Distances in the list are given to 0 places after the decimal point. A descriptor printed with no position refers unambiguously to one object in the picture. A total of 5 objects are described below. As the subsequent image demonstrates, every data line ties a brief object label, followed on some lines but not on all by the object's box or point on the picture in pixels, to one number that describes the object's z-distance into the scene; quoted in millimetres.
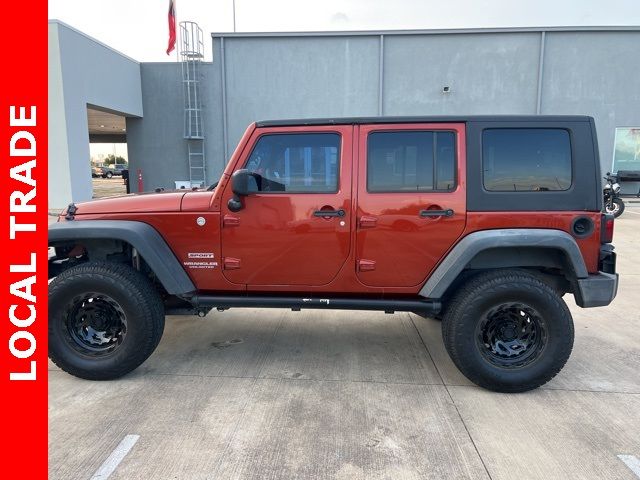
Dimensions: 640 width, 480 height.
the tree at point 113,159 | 79238
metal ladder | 15516
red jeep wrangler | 3195
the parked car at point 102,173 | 46281
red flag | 16516
